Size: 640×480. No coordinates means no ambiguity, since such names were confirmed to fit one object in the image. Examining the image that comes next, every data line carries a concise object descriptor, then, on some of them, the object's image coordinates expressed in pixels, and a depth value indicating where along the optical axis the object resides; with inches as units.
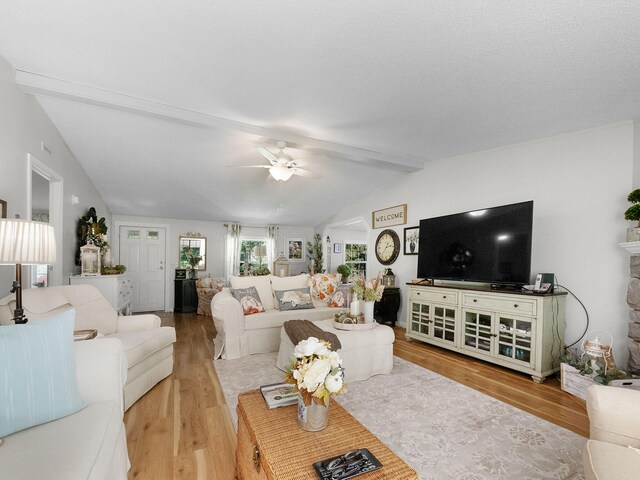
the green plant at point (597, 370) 98.0
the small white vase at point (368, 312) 123.2
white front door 259.8
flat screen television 127.3
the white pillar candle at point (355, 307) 124.5
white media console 118.3
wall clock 213.0
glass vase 52.0
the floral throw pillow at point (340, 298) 173.2
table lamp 60.4
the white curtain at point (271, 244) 324.2
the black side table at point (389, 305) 202.2
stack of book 60.5
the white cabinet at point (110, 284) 149.8
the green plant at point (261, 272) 262.2
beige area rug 68.9
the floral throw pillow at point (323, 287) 177.6
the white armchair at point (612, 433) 43.4
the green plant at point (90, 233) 165.8
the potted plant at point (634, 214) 101.5
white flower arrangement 50.3
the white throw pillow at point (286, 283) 169.4
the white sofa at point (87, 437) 40.1
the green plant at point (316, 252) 331.9
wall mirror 278.8
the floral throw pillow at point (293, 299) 161.2
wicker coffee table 42.6
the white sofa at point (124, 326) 90.8
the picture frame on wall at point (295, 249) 336.5
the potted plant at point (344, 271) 310.6
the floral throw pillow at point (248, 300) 150.5
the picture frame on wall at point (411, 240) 195.9
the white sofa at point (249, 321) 139.2
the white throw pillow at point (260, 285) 161.3
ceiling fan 133.1
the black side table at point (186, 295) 253.0
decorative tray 120.4
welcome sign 207.2
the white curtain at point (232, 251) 300.2
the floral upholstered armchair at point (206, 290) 234.1
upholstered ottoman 114.3
